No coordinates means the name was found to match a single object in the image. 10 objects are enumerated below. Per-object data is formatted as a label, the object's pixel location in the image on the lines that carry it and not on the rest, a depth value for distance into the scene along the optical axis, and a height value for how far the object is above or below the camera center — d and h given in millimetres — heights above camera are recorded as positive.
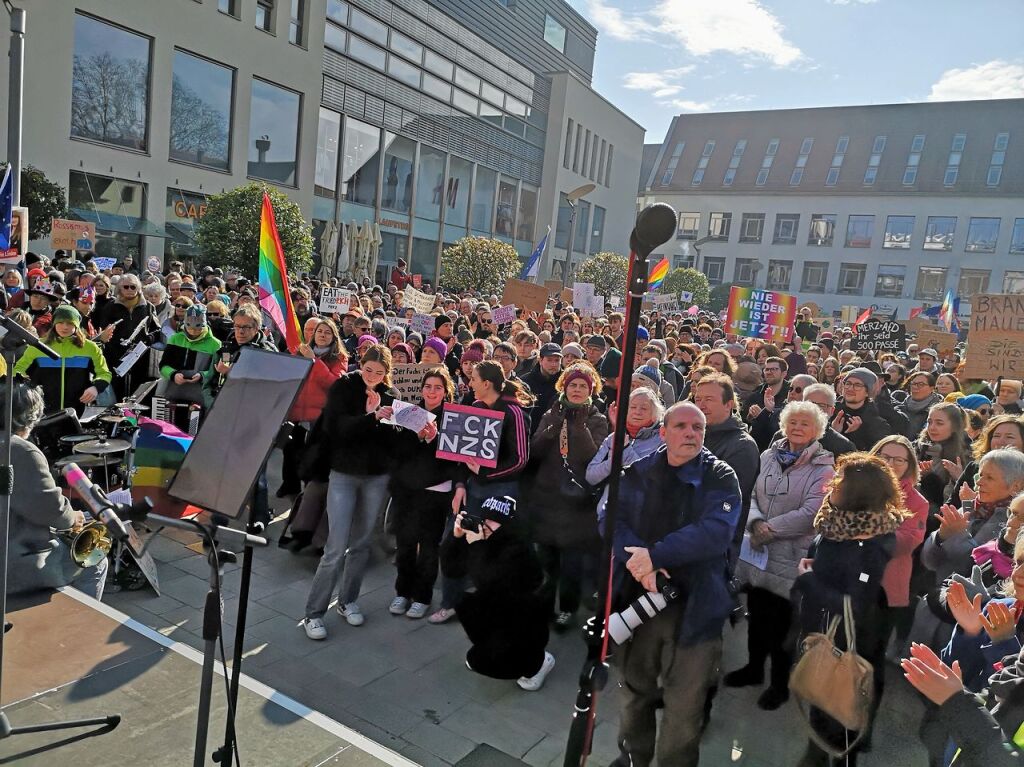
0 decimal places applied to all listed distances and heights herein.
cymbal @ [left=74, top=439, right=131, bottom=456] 5350 -1390
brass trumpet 4027 -1589
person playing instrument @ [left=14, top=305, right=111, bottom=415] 7039 -1090
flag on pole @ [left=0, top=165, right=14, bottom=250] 8453 +513
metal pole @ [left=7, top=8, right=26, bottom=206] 10819 +2556
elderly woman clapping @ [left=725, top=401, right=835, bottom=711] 4562 -1250
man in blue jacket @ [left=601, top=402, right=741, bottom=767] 3436 -1222
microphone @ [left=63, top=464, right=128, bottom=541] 2338 -791
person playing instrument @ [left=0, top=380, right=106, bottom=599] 3801 -1399
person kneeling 4535 -1905
